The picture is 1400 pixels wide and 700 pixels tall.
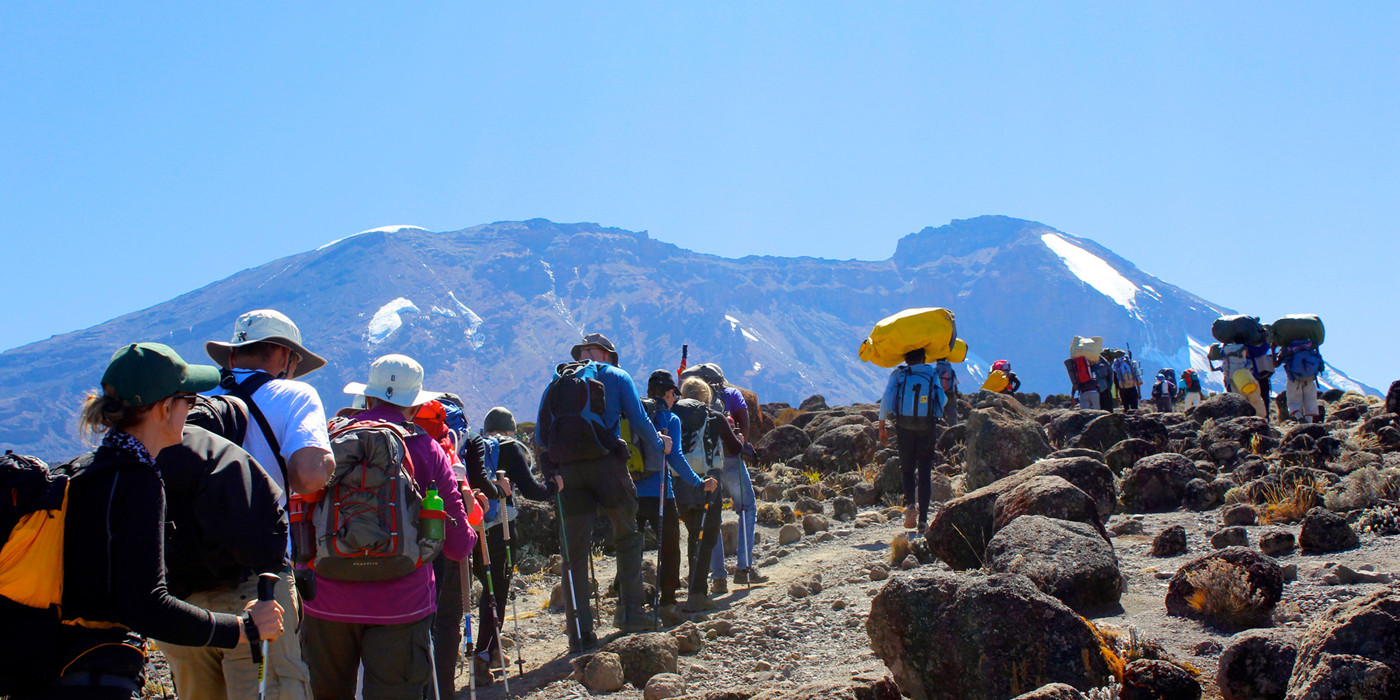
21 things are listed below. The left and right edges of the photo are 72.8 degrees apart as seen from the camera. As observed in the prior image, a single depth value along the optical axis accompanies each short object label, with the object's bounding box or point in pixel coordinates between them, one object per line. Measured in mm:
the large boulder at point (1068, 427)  14938
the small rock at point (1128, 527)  7375
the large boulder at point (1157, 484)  8625
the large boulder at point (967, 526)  6723
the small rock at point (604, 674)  5473
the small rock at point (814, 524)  10672
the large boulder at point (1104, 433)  12961
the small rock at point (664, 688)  5031
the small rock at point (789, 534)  10453
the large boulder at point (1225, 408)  16516
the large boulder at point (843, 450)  16125
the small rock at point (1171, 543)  6387
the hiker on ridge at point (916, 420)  8633
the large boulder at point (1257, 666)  3475
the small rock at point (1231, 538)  6188
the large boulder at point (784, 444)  18531
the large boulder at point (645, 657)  5543
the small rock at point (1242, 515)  7047
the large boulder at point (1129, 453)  10992
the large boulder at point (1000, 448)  11570
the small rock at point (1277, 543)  5816
